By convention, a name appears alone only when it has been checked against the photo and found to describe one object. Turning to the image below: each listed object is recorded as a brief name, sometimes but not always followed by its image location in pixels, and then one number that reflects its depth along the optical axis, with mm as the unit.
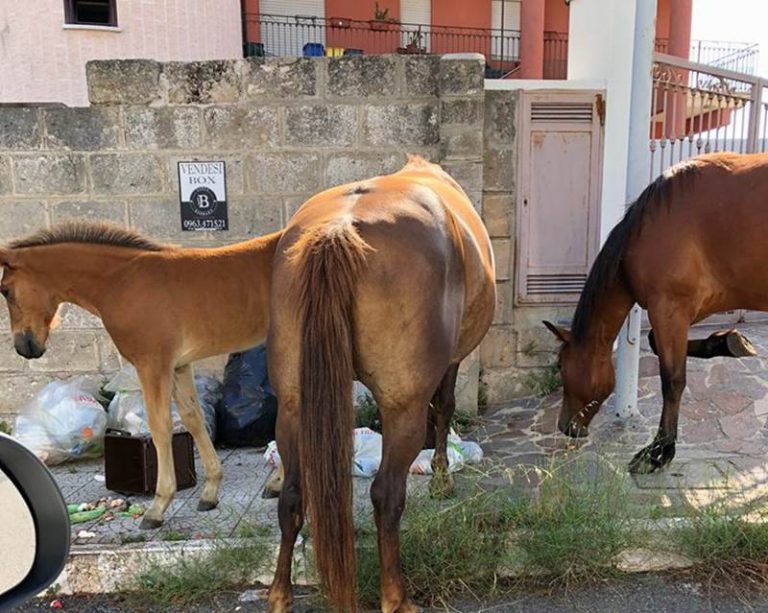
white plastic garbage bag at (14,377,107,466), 4113
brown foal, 3084
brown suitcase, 3627
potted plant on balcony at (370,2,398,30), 20500
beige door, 5000
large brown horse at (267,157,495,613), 2225
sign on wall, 4824
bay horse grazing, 3443
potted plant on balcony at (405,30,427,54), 20142
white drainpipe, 4188
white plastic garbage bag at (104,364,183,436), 4157
